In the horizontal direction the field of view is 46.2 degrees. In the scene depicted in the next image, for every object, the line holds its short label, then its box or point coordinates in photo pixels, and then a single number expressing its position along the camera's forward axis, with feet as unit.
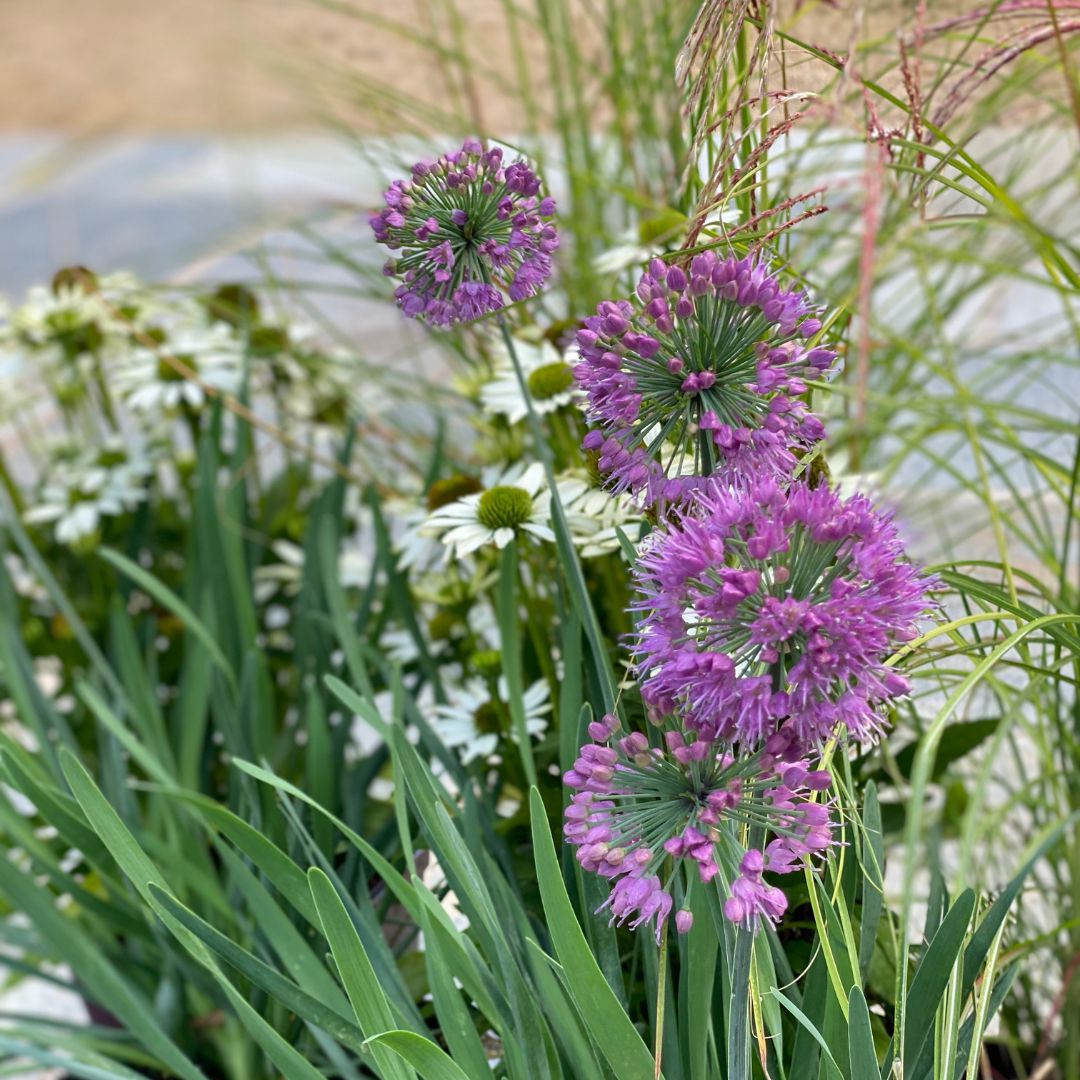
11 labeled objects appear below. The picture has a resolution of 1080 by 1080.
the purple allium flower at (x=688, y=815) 0.91
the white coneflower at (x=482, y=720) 1.72
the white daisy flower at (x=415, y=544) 1.94
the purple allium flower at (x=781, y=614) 0.84
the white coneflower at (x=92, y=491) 2.57
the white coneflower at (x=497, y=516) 1.57
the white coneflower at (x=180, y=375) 2.50
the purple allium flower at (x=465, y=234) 1.15
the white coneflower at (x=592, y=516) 1.53
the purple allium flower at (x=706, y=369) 0.97
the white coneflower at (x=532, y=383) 1.75
